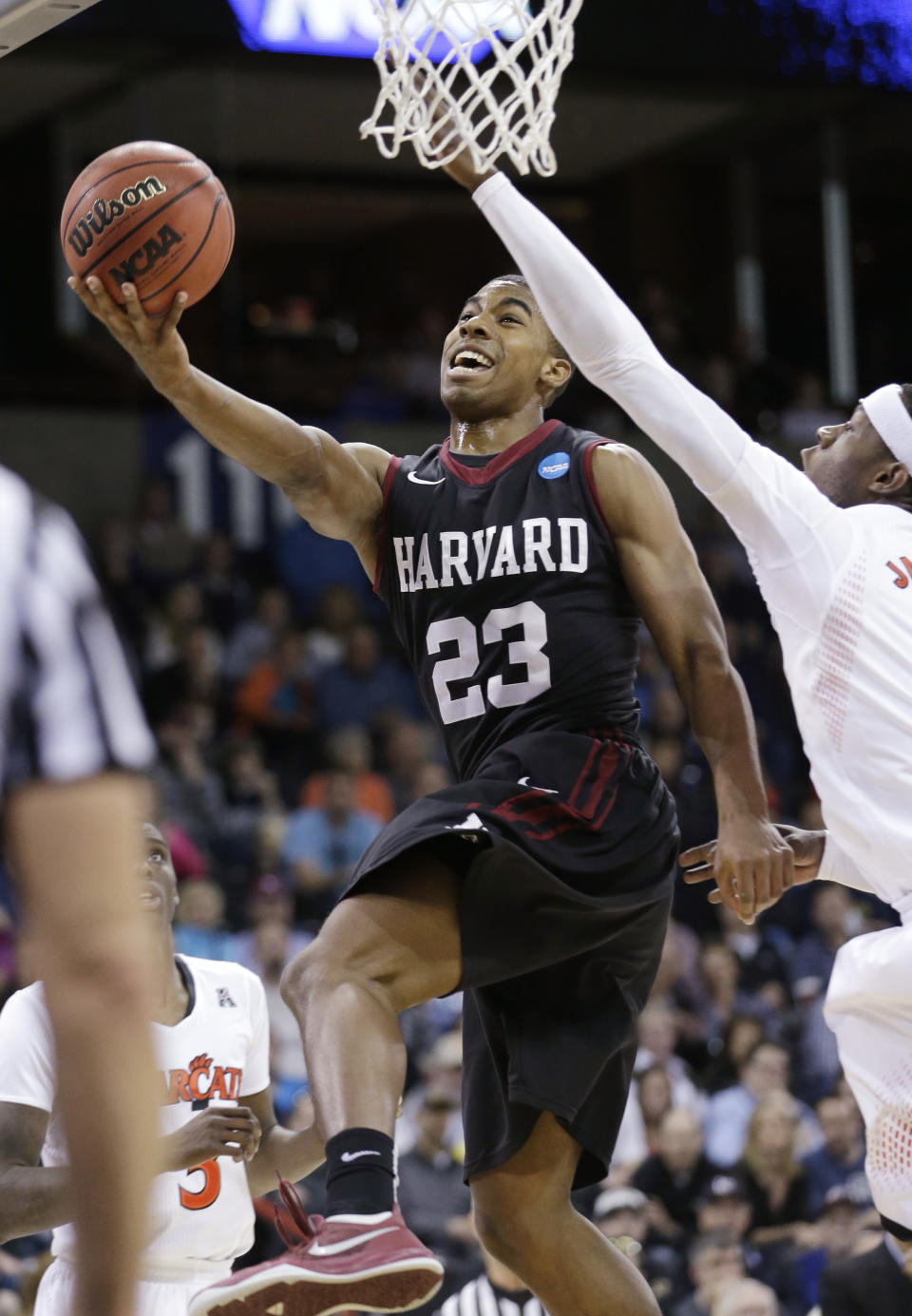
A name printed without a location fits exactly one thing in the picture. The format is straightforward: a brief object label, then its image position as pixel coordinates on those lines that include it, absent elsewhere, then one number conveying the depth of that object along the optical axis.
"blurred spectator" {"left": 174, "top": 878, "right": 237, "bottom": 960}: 18.34
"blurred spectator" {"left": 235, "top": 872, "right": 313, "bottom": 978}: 18.73
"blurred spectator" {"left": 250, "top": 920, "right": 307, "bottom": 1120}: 17.77
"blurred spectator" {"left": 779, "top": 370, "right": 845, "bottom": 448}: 31.39
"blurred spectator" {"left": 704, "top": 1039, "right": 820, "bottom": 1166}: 18.23
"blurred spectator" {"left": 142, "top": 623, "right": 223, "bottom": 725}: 23.17
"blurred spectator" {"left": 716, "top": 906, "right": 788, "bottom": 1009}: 20.92
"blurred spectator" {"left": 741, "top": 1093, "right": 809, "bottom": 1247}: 17.50
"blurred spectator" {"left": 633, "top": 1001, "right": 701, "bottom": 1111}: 18.66
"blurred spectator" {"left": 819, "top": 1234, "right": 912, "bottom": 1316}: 11.62
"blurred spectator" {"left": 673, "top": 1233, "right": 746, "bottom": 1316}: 16.08
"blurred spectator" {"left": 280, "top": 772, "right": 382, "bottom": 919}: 20.72
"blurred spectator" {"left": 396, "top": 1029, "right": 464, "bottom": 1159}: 17.06
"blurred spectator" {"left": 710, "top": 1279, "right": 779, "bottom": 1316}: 15.90
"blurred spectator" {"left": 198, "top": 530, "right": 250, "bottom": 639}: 25.09
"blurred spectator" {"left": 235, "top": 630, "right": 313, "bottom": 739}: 23.86
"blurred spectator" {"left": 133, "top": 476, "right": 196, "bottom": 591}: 25.70
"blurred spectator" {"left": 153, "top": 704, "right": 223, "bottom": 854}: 20.95
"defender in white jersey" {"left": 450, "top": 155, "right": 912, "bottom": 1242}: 7.47
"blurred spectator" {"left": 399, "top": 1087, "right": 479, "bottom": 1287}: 16.16
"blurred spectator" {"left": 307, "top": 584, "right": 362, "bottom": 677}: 25.17
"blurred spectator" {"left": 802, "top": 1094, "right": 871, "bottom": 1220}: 17.83
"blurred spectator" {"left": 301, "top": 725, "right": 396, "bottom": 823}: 22.12
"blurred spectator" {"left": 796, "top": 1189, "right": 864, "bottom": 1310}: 17.07
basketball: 8.25
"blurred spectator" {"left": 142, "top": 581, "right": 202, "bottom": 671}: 23.91
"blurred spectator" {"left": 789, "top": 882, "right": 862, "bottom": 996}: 21.52
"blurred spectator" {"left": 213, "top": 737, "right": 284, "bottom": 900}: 20.89
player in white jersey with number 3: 9.37
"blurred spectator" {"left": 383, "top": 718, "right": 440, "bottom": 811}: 22.87
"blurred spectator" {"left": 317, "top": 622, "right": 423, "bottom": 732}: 24.25
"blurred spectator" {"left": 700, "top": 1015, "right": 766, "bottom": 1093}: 19.05
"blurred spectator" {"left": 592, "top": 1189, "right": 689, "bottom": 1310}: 16.06
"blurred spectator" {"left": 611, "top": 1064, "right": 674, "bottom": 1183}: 17.75
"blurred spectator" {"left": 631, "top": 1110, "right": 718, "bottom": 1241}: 17.02
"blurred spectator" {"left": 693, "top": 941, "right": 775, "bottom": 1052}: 20.34
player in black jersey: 7.67
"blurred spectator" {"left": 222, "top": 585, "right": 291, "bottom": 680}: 24.58
